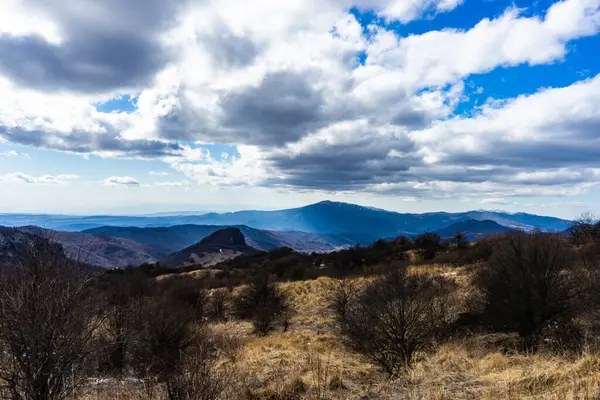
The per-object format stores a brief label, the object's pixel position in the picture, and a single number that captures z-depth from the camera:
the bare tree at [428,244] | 48.94
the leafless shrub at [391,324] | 10.05
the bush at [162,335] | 12.35
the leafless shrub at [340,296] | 24.47
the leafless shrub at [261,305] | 24.06
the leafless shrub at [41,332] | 5.56
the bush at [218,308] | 29.66
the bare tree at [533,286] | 11.98
